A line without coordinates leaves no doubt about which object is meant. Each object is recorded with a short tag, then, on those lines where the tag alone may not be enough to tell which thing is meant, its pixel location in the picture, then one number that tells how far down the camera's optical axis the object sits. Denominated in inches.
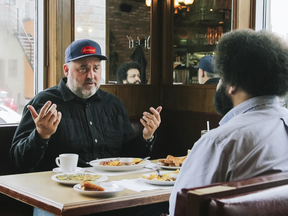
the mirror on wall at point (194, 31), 157.8
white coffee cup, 82.2
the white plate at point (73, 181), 71.7
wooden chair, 37.6
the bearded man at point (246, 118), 48.6
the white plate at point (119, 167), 86.0
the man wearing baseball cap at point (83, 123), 103.7
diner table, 60.9
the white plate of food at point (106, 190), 64.3
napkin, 71.5
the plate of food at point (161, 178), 73.1
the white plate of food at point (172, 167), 89.1
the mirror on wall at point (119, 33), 160.1
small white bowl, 90.7
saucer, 84.2
